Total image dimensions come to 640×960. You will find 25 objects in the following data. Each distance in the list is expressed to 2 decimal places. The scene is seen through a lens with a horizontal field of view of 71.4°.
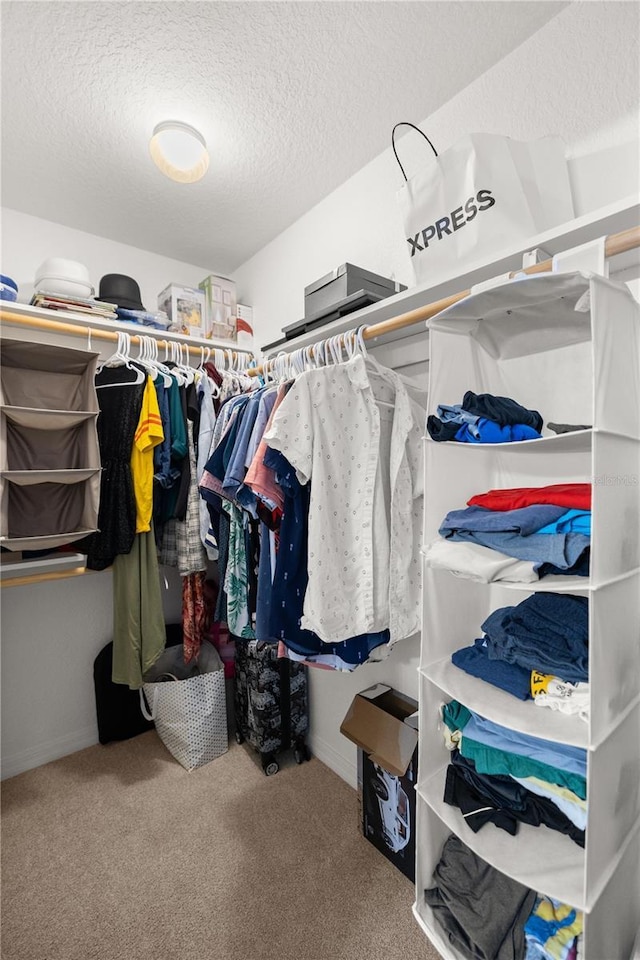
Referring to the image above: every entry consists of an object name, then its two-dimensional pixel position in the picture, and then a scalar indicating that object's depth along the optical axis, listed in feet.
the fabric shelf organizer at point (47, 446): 4.71
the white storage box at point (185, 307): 7.48
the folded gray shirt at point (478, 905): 3.17
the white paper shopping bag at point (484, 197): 3.61
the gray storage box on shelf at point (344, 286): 5.10
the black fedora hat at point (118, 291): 6.72
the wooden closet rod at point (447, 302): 2.88
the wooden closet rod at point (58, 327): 5.01
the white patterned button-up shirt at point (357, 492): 4.03
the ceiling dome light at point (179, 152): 5.00
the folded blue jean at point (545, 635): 2.95
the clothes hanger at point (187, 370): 6.14
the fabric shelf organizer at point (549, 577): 2.66
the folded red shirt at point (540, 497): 3.05
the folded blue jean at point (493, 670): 3.14
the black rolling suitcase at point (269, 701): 6.44
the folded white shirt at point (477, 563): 2.92
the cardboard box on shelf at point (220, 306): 7.80
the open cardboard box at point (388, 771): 4.66
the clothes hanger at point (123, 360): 5.68
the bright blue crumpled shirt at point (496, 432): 3.25
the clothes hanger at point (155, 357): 5.98
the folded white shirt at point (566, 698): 2.85
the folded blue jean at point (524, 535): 2.79
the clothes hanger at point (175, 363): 6.01
